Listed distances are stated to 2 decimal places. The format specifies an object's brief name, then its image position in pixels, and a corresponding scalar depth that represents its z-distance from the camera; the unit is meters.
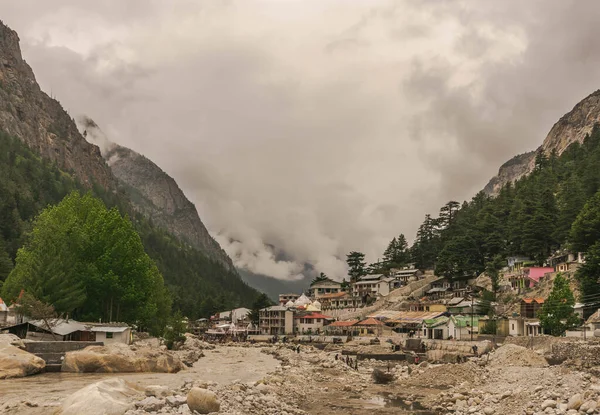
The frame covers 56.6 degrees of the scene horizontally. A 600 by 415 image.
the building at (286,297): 176.25
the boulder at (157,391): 25.00
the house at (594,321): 53.41
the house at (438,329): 79.56
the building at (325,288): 157.00
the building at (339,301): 129.38
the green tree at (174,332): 66.50
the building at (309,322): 117.84
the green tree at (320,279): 165.54
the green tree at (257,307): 134.25
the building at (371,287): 129.00
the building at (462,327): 76.62
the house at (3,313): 53.88
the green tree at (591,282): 60.94
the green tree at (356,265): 152.38
